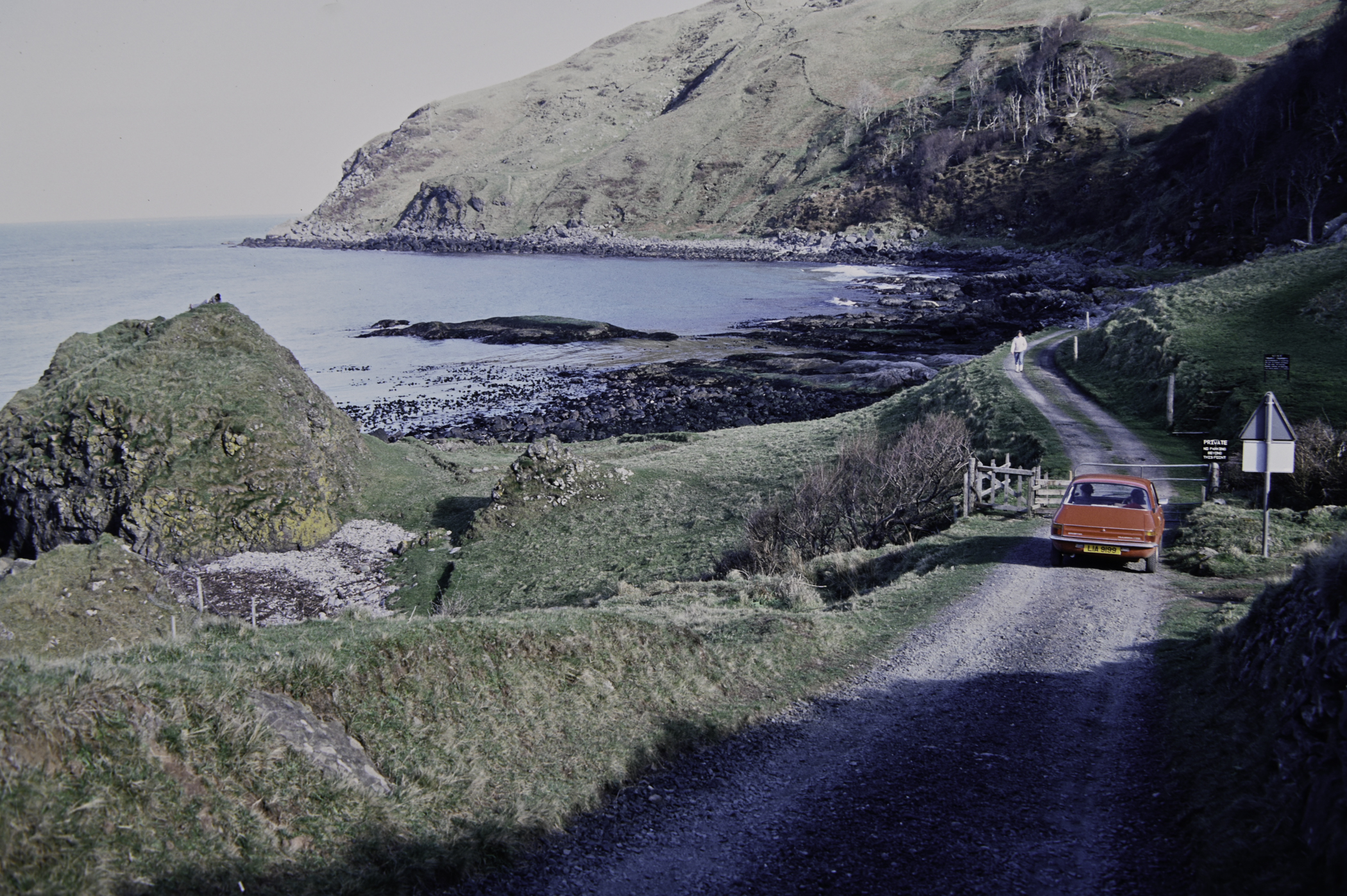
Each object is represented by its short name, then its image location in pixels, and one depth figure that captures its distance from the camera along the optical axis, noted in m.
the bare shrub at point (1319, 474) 19.73
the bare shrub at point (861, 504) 23.17
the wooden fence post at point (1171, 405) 29.31
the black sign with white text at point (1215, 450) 20.88
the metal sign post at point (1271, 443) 15.18
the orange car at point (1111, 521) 16.48
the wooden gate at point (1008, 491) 22.64
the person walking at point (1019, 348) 43.16
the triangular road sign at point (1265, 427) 15.20
